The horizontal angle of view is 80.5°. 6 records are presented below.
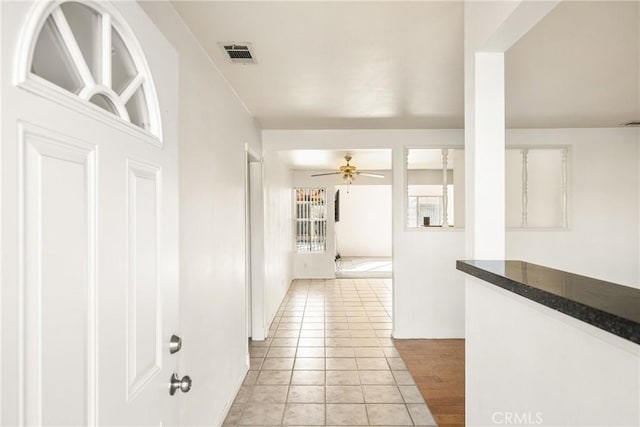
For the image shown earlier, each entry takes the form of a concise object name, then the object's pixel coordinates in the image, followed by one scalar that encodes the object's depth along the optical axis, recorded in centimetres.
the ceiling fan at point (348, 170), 630
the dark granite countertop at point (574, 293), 80
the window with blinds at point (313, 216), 829
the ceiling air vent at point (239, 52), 217
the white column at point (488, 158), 161
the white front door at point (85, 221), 61
